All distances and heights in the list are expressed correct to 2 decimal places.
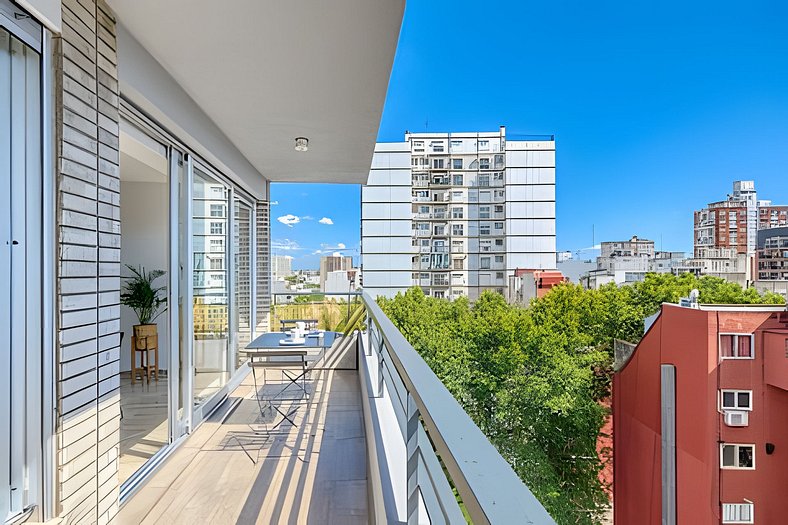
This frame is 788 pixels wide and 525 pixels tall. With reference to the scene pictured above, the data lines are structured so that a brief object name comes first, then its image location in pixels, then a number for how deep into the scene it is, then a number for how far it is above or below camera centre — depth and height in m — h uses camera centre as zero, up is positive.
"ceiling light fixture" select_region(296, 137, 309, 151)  3.89 +0.98
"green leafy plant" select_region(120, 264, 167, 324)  4.64 -0.38
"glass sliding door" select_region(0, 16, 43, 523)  1.46 -0.03
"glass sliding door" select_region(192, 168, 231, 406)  3.53 -0.20
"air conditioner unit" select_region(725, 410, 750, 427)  12.50 -4.15
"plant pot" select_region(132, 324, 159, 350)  4.53 -0.71
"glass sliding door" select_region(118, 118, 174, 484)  2.92 -0.54
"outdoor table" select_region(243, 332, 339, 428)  3.68 -0.72
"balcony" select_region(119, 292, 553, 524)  0.57 -1.24
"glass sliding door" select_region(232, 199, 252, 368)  4.84 -0.18
